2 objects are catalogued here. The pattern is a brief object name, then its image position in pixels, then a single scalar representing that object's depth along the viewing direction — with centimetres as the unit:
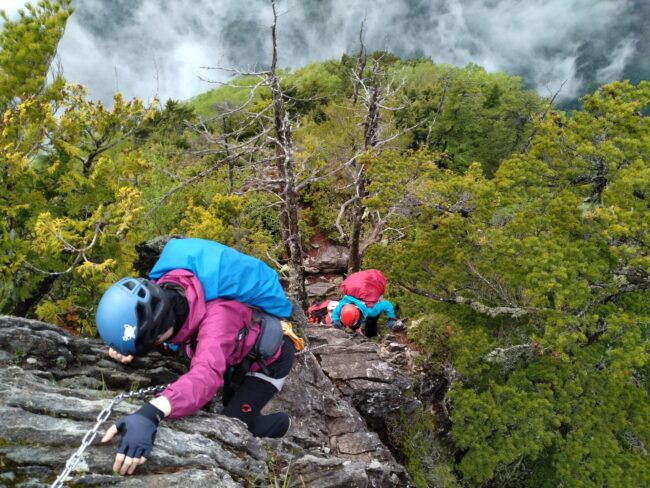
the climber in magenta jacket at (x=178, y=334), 328
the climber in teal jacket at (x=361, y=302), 1011
